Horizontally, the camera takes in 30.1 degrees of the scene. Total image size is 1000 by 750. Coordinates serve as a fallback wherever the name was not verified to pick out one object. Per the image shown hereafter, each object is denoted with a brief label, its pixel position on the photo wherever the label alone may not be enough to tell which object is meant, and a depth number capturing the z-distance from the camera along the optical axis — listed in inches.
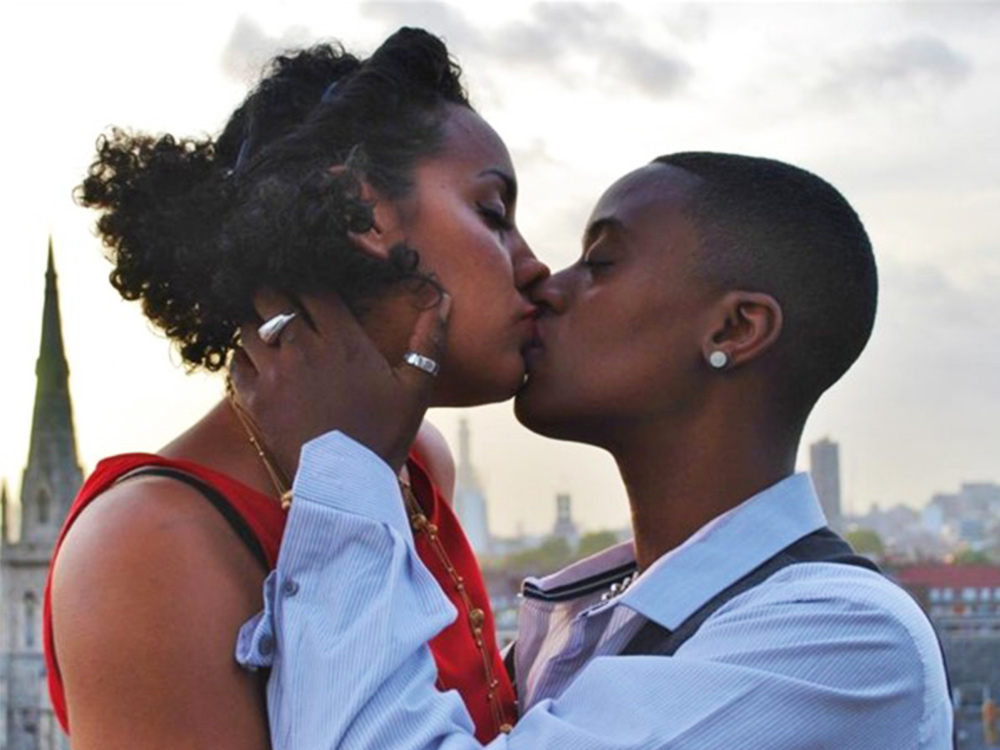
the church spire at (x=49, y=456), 2127.2
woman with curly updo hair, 86.5
